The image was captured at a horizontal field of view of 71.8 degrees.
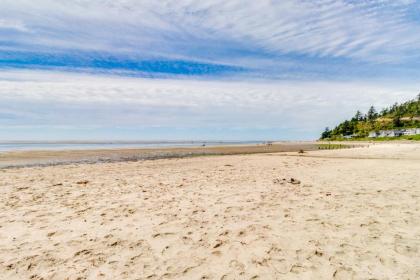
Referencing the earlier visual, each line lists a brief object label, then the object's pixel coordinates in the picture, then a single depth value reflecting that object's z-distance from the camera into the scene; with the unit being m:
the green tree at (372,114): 161.60
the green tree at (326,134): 155.19
